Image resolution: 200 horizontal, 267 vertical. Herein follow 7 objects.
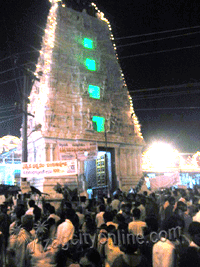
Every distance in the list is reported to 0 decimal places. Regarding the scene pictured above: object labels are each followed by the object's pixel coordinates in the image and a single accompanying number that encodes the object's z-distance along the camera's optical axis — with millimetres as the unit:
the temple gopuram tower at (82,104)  22562
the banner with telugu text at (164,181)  19375
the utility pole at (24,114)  18056
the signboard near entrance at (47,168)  14312
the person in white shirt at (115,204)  12266
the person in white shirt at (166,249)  4703
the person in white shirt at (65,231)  6772
